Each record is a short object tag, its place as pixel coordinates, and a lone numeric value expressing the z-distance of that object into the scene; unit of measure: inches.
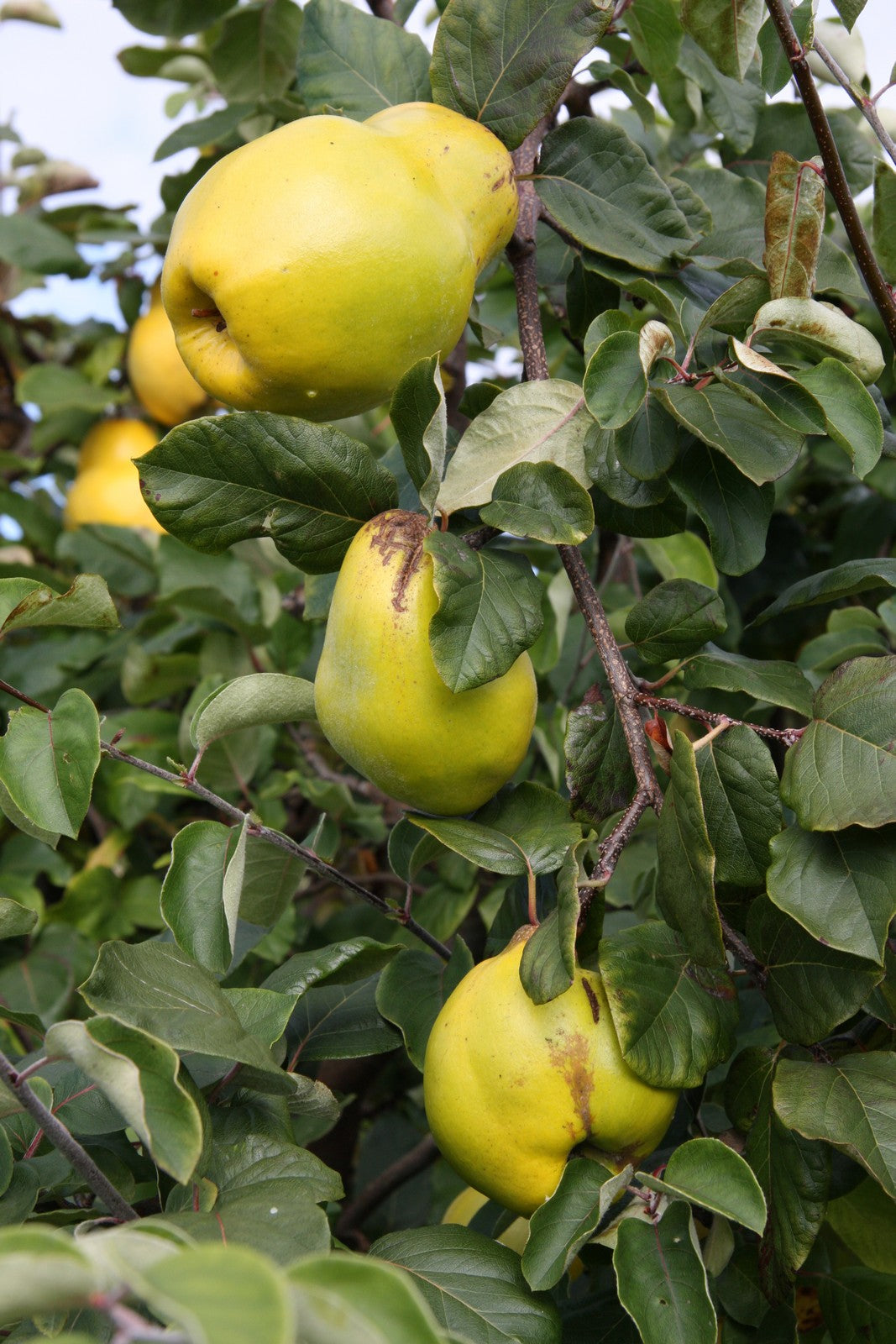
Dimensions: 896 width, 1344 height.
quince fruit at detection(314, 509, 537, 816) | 23.0
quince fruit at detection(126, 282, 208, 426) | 55.3
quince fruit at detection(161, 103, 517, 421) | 22.7
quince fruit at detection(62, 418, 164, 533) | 57.7
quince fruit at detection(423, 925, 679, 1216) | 21.7
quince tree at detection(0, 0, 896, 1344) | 21.5
